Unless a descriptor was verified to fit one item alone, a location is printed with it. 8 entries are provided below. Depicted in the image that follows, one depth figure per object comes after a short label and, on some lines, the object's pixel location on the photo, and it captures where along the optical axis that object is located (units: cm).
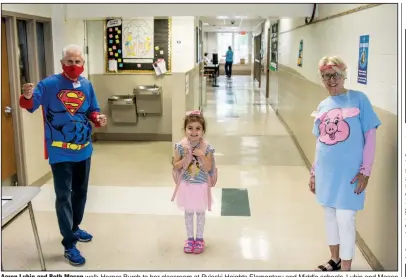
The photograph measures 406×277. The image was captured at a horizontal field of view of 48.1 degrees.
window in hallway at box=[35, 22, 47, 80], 500
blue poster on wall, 311
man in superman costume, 287
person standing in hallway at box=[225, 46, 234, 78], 1965
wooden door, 414
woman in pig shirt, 247
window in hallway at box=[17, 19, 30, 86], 457
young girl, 293
